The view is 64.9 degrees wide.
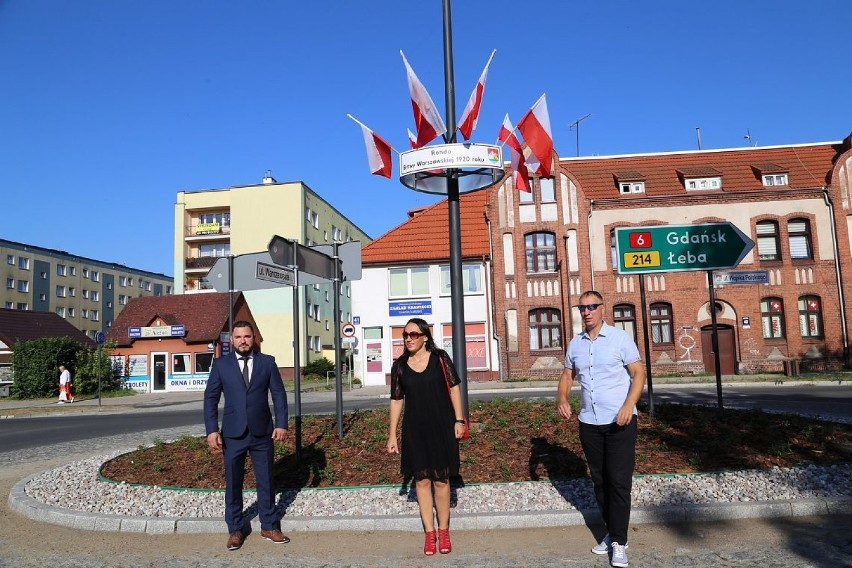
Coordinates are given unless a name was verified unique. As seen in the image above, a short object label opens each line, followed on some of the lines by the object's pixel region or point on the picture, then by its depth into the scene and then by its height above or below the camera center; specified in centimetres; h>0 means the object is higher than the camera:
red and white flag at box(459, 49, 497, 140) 896 +319
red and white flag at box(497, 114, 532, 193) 910 +276
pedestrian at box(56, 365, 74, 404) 2752 -100
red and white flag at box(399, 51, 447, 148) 898 +315
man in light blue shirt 488 -48
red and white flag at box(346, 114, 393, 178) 930 +275
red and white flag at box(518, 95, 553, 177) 906 +291
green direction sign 1013 +144
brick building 2912 +337
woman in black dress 507 -58
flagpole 863 +152
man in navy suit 556 -58
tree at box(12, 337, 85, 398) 3184 -14
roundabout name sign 841 +240
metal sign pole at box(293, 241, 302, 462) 748 -28
